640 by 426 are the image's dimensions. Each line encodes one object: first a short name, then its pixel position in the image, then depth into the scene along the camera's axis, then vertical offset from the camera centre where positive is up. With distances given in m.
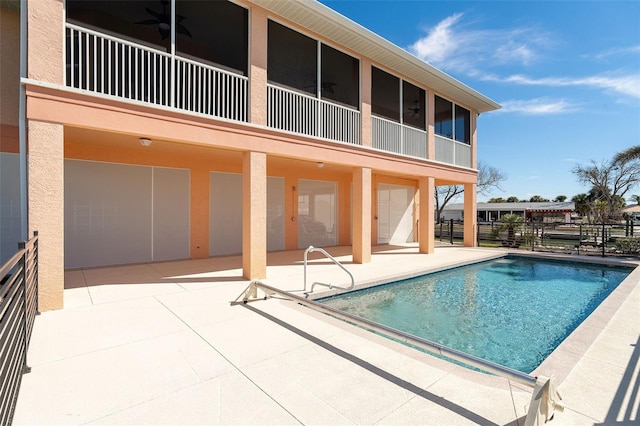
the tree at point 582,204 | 41.35 +0.91
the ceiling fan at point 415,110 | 12.74 +4.10
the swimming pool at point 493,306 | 4.82 -1.98
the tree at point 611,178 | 30.89 +3.36
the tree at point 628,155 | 21.78 +4.00
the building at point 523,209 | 45.38 +0.31
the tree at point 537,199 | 68.63 +2.69
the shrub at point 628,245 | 12.07 -1.29
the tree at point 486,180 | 37.81 +3.73
